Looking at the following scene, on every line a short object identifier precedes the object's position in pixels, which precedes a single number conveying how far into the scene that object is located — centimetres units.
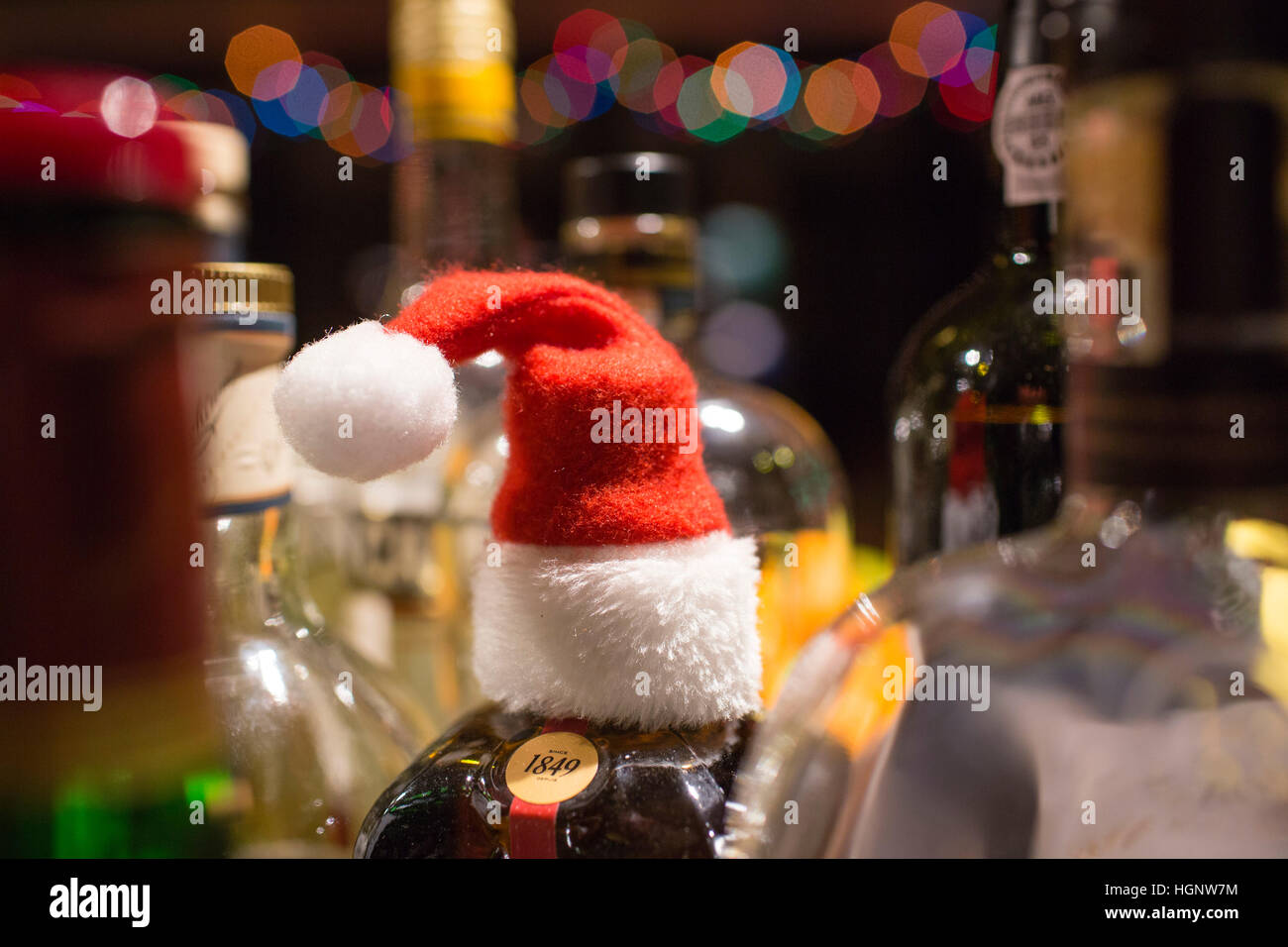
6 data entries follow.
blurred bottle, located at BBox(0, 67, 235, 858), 23
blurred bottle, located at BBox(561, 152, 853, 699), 54
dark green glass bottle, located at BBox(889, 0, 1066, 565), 44
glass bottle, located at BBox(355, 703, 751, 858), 32
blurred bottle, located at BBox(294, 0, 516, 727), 48
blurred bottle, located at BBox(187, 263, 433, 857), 38
